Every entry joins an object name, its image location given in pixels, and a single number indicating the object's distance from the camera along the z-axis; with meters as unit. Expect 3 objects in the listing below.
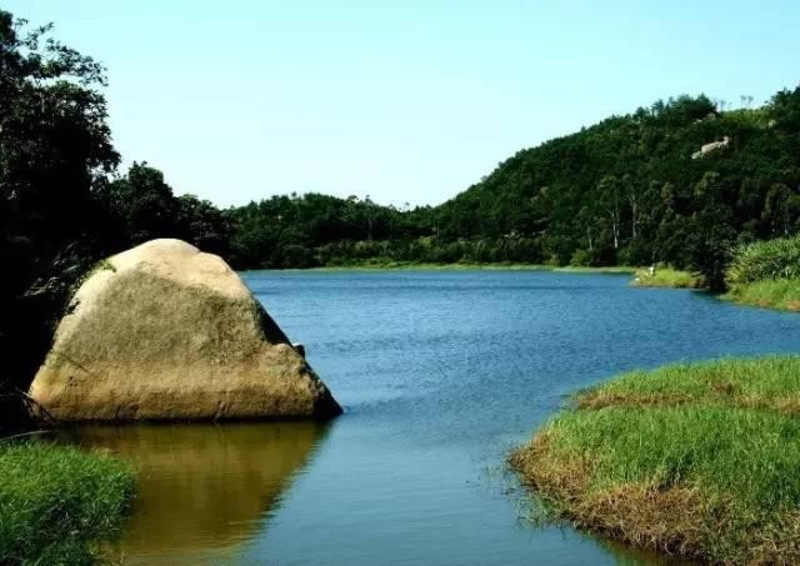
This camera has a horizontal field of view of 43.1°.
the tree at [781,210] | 103.69
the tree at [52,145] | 33.44
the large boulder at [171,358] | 22.62
